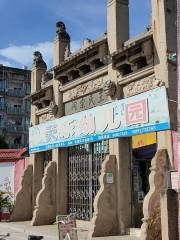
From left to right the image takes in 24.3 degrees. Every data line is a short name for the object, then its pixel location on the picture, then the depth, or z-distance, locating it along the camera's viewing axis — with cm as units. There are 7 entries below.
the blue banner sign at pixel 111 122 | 1212
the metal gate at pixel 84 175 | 1547
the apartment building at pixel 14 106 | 5375
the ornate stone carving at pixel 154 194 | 1122
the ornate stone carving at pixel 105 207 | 1338
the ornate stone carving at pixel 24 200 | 1926
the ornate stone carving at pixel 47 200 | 1730
